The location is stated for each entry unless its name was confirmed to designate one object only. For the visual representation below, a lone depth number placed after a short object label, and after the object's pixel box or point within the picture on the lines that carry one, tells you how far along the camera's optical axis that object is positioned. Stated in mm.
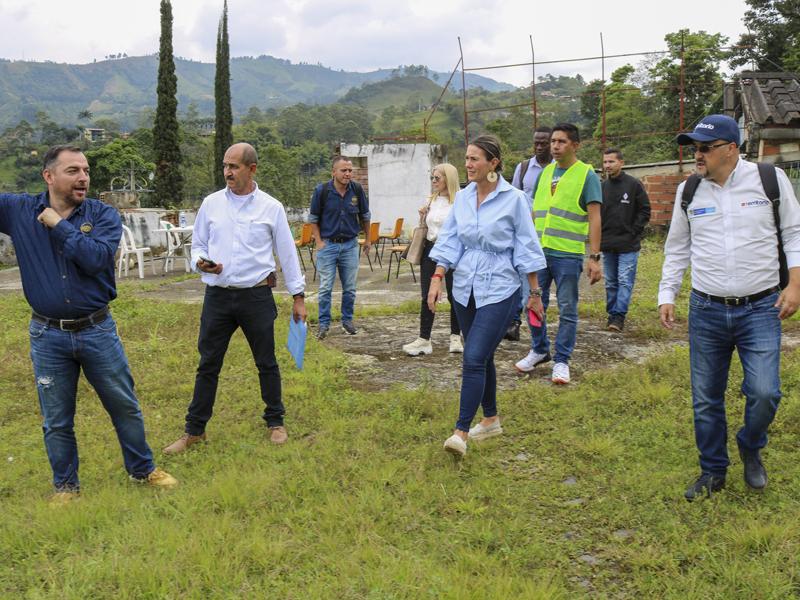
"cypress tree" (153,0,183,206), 31750
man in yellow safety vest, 5355
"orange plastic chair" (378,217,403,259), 12836
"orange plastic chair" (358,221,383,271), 12953
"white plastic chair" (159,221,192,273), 14023
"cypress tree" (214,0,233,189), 33344
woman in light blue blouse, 3980
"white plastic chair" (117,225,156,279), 13211
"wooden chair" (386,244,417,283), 11141
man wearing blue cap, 3240
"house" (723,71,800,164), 12383
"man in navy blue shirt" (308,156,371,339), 7258
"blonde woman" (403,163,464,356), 6027
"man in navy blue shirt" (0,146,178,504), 3430
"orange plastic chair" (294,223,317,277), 11766
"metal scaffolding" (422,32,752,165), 14039
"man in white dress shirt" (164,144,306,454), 4254
